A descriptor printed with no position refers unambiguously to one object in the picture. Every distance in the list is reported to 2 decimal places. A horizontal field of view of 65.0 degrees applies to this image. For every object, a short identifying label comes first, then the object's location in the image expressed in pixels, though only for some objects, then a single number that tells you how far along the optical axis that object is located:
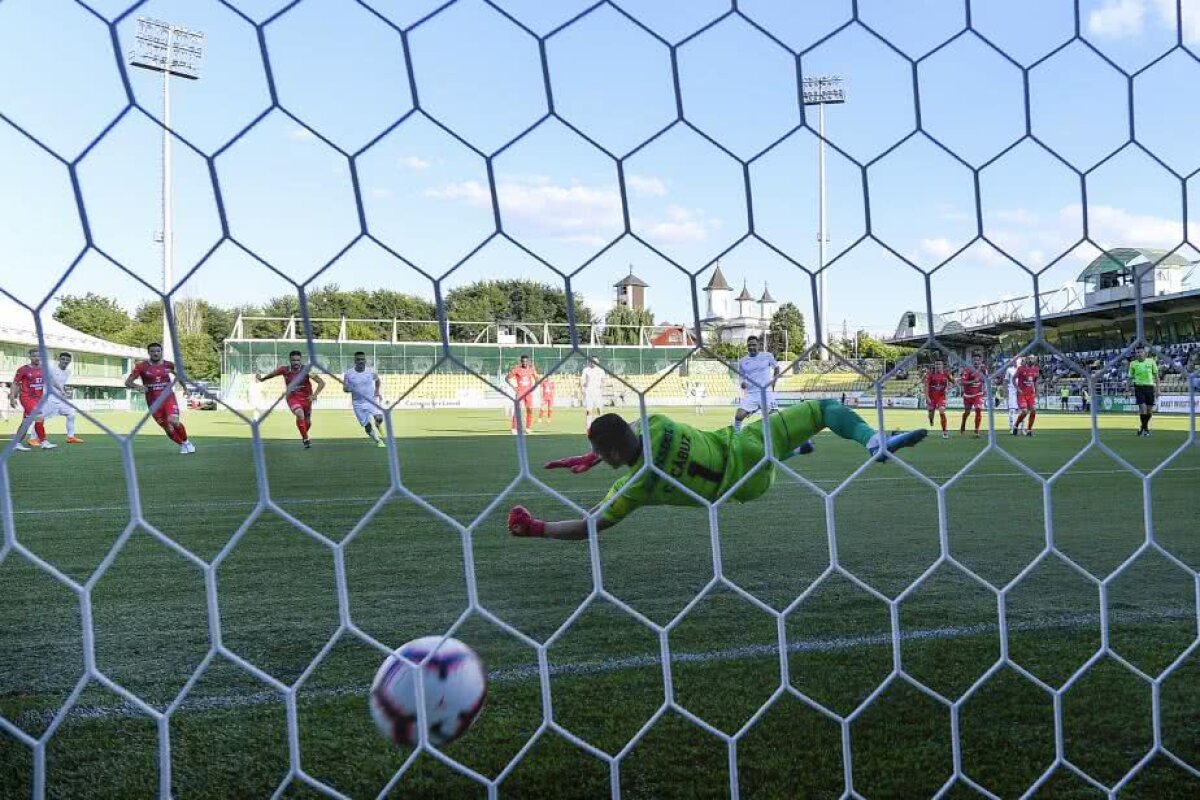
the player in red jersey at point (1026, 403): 9.83
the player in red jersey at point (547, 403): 10.77
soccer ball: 1.67
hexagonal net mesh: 1.54
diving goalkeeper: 2.16
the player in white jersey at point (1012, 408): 12.13
